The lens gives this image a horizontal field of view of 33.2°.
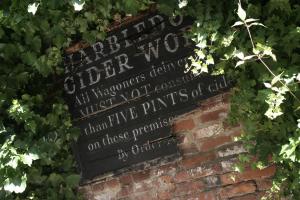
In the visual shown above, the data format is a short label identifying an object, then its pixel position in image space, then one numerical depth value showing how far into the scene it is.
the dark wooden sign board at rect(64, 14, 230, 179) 2.92
